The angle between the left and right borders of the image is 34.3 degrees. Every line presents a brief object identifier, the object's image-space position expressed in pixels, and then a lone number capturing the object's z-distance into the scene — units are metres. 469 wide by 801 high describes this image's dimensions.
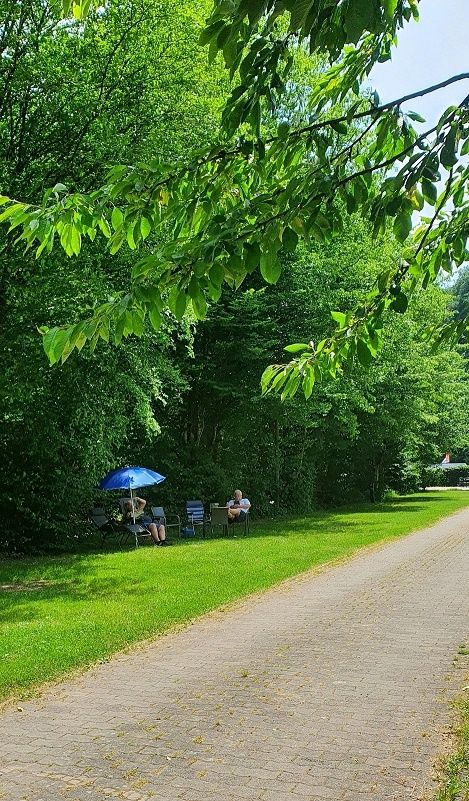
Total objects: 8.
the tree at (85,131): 12.91
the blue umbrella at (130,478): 18.38
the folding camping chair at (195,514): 21.47
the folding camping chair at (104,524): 19.16
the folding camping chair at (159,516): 20.81
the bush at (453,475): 64.31
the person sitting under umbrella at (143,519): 18.95
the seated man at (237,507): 21.55
